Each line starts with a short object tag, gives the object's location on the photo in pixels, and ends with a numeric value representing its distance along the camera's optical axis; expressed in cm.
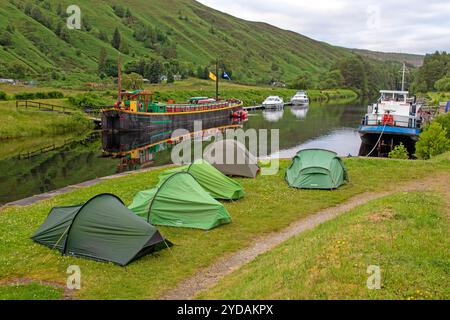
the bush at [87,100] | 5762
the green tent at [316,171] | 1975
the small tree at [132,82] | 7826
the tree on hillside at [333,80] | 14775
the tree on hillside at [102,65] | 10019
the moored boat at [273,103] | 9056
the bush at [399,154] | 3028
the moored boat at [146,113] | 4931
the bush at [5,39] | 10038
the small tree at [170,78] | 10431
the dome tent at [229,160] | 2184
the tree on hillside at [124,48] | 13321
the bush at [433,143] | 3069
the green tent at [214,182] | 1778
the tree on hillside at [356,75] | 15338
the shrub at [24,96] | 5353
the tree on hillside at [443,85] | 10755
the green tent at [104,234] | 1172
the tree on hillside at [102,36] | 13862
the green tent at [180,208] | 1466
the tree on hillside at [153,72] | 10188
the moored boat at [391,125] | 3850
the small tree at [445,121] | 3476
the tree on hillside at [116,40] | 13688
